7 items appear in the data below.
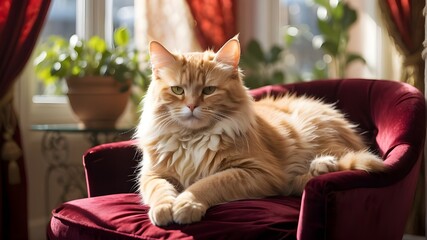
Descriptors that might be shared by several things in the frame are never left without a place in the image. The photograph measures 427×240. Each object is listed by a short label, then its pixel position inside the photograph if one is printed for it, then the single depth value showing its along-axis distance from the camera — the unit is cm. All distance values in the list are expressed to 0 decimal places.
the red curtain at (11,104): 238
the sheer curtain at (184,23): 324
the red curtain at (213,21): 339
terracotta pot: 273
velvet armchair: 135
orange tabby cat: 162
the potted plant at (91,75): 272
